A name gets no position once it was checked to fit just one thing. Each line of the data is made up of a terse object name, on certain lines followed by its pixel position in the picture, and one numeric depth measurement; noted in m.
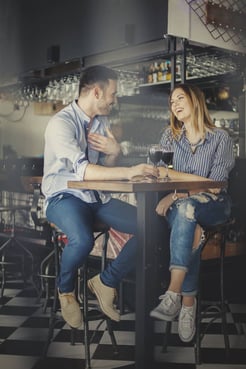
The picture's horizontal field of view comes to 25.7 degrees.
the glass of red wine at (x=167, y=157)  1.65
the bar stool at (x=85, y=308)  1.67
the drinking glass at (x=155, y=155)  1.62
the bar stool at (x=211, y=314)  1.73
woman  1.56
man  1.57
